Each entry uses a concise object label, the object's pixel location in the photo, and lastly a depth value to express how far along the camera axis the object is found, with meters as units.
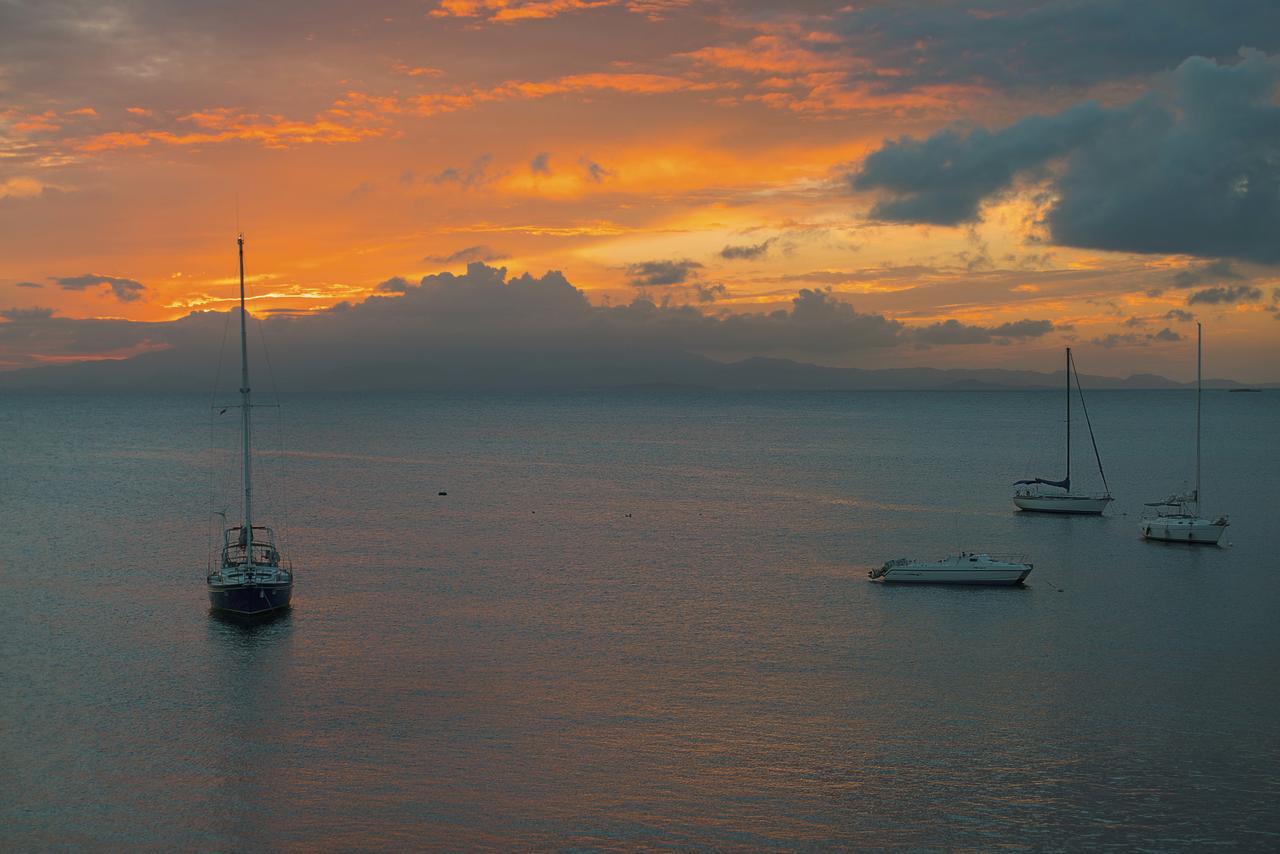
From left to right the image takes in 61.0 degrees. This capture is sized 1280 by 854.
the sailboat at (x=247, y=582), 64.94
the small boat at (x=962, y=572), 76.44
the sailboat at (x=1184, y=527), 94.00
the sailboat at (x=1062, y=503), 115.94
